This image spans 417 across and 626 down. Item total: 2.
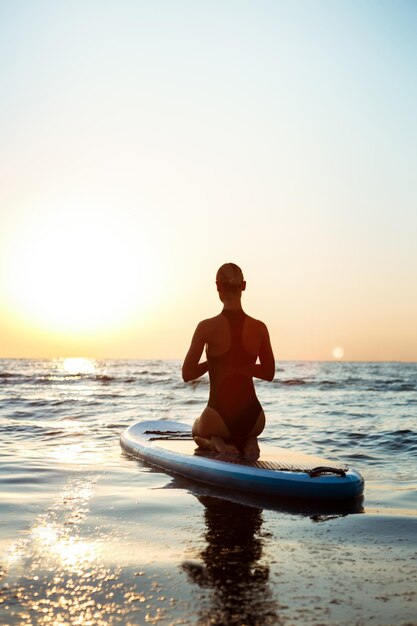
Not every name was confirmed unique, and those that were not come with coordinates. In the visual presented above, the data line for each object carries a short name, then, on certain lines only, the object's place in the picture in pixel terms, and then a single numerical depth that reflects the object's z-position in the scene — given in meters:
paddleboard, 5.52
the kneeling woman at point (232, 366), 6.15
